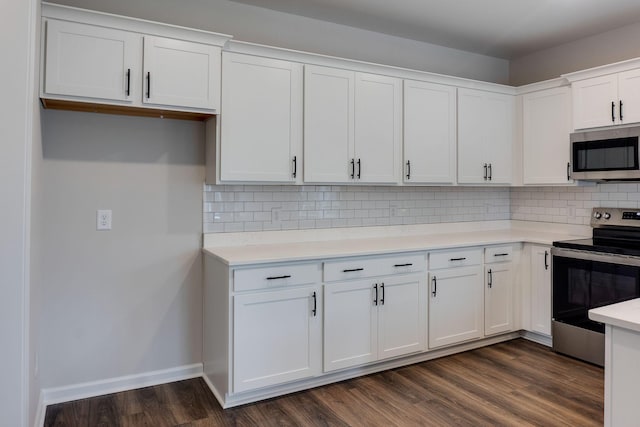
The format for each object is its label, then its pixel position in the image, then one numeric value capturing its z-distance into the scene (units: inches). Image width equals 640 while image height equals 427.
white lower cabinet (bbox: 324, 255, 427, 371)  113.6
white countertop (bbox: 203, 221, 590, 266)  110.5
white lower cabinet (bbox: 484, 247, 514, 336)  141.8
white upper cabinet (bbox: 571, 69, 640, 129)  128.3
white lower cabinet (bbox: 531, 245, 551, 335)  141.9
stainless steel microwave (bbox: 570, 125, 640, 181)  128.3
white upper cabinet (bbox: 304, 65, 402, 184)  121.6
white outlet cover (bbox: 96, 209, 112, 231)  109.2
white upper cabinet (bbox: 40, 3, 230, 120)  92.1
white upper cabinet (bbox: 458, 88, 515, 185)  149.1
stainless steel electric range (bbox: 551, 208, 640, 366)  122.5
